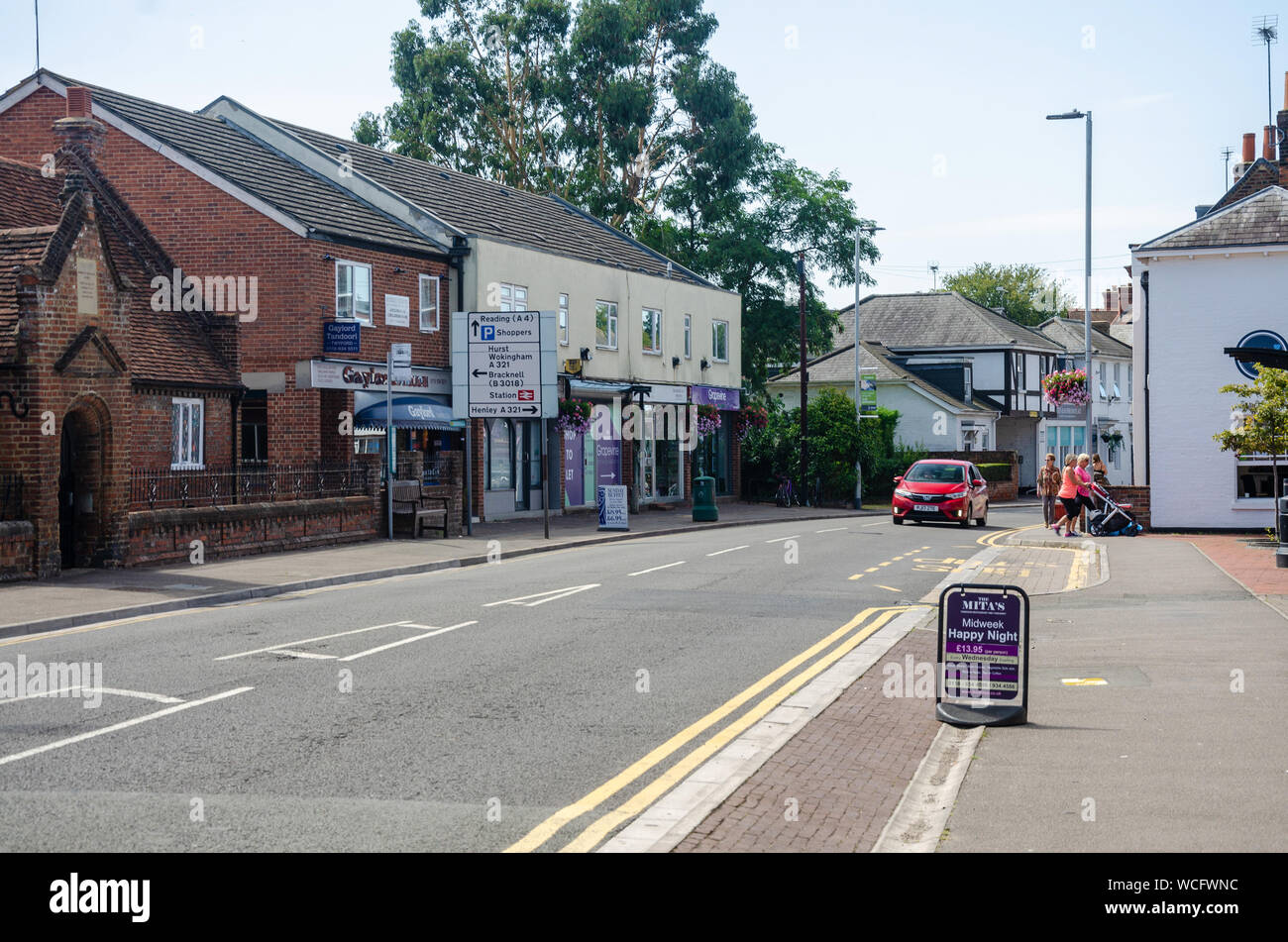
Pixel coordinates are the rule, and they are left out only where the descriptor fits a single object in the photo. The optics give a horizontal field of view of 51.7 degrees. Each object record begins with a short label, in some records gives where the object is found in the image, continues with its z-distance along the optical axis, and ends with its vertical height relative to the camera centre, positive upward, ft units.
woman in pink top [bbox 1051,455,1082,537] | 95.40 -2.74
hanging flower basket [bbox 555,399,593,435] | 121.08 +3.60
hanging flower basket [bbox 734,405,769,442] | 162.40 +4.41
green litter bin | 120.37 -4.02
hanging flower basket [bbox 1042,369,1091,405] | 110.42 +5.69
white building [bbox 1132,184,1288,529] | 95.45 +8.29
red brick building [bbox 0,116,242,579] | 62.34 +3.22
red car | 112.78 -3.32
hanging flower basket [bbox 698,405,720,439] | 151.84 +4.12
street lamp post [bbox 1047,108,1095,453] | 102.35 +11.79
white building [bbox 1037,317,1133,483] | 238.27 +8.41
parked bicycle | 158.10 -4.57
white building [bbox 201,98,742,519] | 115.96 +15.33
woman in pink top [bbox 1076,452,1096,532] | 95.70 -2.05
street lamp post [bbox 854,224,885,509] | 159.02 +9.50
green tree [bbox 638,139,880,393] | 180.55 +30.13
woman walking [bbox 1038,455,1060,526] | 115.34 -2.63
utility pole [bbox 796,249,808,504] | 156.46 +4.07
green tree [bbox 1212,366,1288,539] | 76.74 +1.96
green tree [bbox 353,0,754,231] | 179.83 +49.57
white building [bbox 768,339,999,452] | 206.90 +8.28
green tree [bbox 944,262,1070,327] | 341.21 +43.51
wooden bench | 92.79 -3.58
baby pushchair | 96.24 -4.70
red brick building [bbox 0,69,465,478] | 98.43 +15.97
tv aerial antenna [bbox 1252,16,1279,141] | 170.09 +53.97
